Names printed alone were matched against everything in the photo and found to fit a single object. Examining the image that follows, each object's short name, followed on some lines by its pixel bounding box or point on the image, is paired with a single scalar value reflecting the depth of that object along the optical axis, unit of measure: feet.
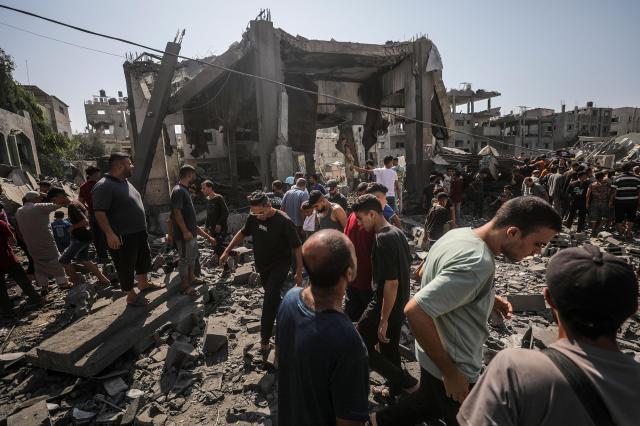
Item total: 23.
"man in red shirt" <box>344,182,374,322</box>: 9.87
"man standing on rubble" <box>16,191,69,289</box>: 17.08
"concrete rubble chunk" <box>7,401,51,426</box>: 8.62
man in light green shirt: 5.16
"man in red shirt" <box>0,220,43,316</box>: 15.88
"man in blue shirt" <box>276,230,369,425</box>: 4.35
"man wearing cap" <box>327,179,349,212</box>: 19.43
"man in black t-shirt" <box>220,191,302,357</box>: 11.34
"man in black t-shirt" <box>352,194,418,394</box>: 8.34
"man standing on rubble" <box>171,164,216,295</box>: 15.61
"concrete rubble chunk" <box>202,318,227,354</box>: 12.38
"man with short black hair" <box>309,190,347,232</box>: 13.56
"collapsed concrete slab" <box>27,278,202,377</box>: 10.69
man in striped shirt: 25.63
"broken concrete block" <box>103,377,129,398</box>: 10.35
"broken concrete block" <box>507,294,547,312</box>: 14.83
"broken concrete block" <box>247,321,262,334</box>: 13.89
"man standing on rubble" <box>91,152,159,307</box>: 12.28
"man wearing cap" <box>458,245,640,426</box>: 2.95
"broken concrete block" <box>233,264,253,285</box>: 18.92
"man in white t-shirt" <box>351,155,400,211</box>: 25.93
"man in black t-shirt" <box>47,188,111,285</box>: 17.15
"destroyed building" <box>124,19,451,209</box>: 30.50
